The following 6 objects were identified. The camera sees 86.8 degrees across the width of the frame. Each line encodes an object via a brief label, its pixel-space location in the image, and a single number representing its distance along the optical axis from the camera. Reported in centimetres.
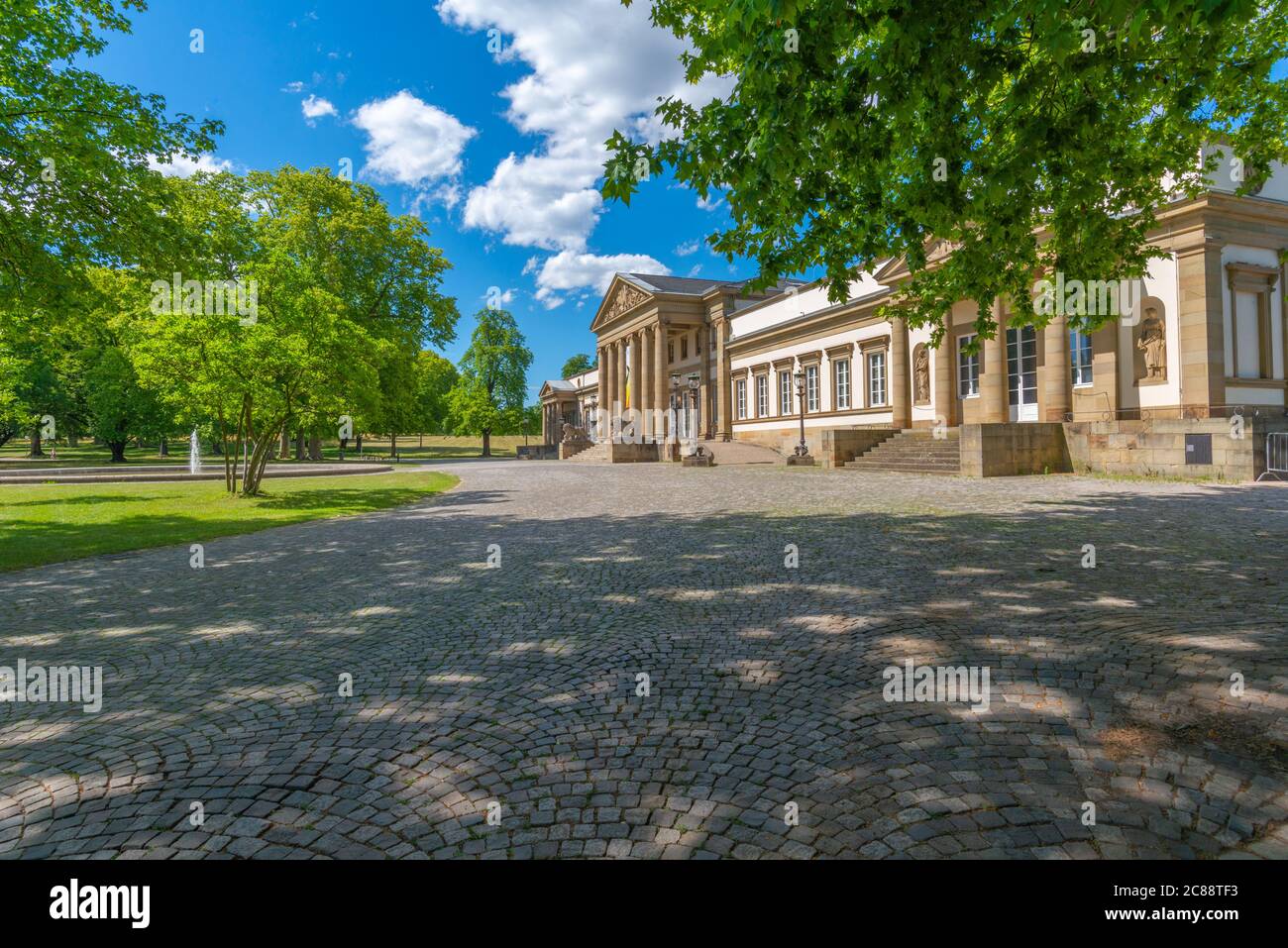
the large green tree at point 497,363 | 8481
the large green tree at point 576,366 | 13512
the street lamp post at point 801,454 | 3155
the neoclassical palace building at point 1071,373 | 1928
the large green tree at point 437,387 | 8239
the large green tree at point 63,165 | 1117
